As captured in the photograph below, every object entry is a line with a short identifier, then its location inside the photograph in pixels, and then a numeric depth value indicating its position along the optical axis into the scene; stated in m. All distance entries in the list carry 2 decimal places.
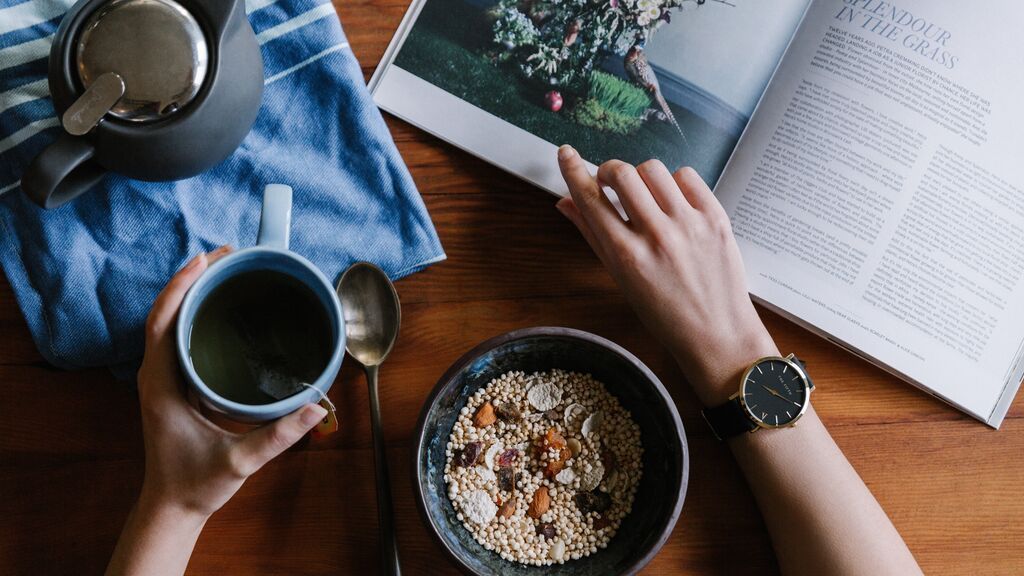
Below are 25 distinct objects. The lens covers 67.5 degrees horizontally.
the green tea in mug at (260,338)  0.60
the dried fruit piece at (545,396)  0.69
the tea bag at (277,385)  0.62
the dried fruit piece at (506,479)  0.68
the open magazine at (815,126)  0.73
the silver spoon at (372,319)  0.69
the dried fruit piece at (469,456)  0.67
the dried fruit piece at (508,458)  0.68
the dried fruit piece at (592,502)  0.68
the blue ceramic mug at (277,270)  0.55
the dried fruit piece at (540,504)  0.68
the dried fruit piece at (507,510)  0.67
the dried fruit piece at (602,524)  0.68
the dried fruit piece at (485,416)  0.68
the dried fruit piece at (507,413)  0.69
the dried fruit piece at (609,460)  0.69
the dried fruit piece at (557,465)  0.68
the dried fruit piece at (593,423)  0.69
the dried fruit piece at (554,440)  0.68
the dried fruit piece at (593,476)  0.69
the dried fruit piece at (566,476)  0.68
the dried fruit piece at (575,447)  0.69
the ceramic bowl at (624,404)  0.61
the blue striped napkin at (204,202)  0.66
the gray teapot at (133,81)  0.55
